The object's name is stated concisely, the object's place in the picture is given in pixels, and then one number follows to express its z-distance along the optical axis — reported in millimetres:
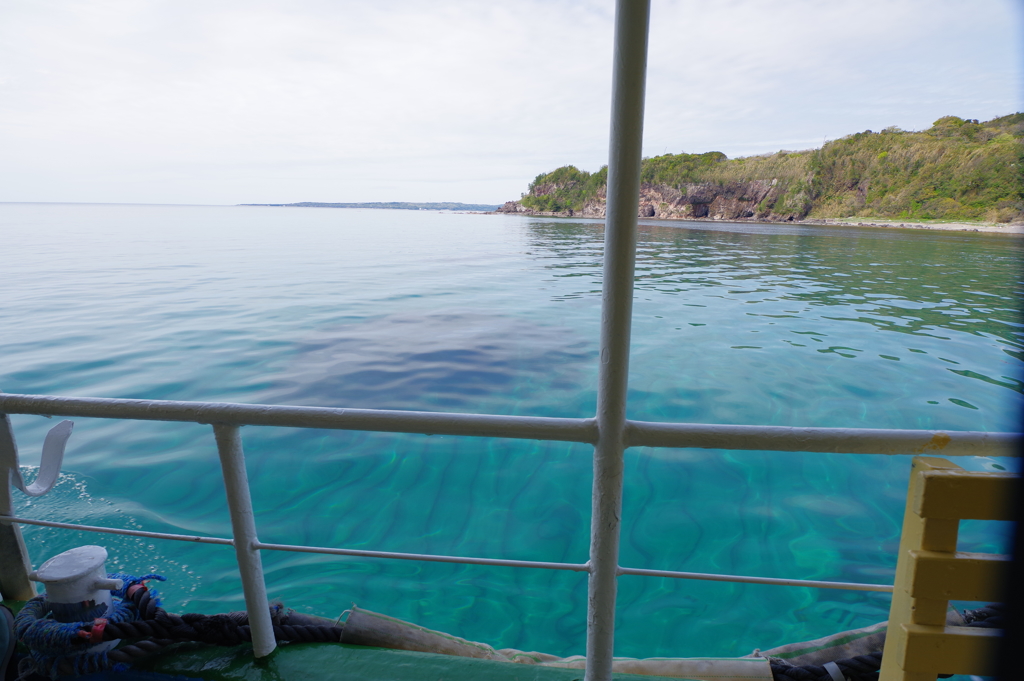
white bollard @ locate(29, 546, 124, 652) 1001
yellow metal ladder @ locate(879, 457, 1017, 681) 602
